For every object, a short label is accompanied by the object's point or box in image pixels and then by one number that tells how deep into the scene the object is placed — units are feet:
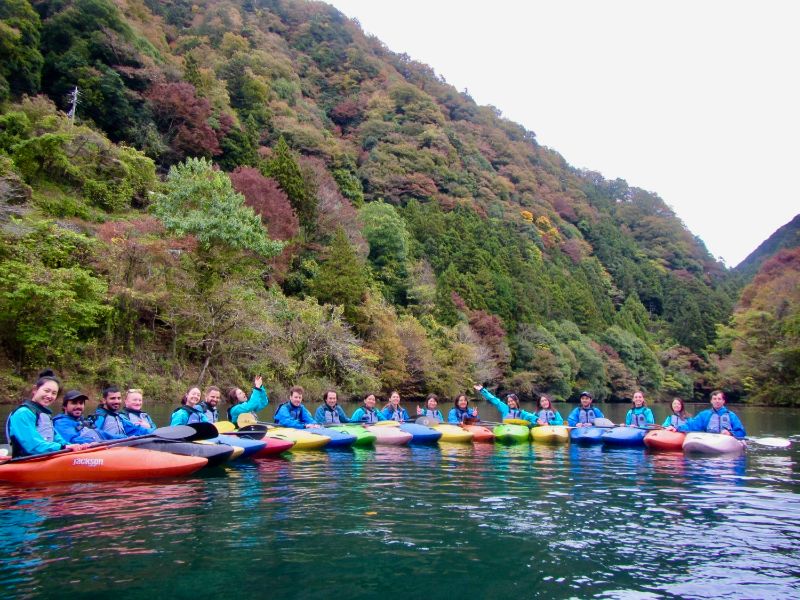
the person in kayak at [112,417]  28.14
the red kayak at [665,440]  39.83
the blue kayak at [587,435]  43.47
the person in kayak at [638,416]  45.68
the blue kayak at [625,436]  41.65
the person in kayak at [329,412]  42.35
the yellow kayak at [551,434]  45.01
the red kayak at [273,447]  33.58
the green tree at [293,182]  109.70
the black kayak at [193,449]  27.53
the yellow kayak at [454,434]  44.47
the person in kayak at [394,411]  46.91
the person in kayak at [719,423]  40.83
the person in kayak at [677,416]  40.70
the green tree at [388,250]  125.49
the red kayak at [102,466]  24.43
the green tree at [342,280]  99.40
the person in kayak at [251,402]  38.50
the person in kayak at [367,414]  44.75
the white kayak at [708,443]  38.45
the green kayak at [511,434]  45.37
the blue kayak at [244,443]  31.24
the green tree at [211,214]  71.26
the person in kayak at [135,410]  29.40
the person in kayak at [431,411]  47.74
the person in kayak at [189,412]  31.37
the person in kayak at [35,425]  22.75
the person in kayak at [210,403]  33.94
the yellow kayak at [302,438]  36.40
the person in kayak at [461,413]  48.15
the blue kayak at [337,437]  37.92
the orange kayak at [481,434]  45.57
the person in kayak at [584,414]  47.79
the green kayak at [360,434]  39.47
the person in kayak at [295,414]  39.40
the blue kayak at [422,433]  42.61
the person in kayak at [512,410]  51.69
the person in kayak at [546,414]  49.22
